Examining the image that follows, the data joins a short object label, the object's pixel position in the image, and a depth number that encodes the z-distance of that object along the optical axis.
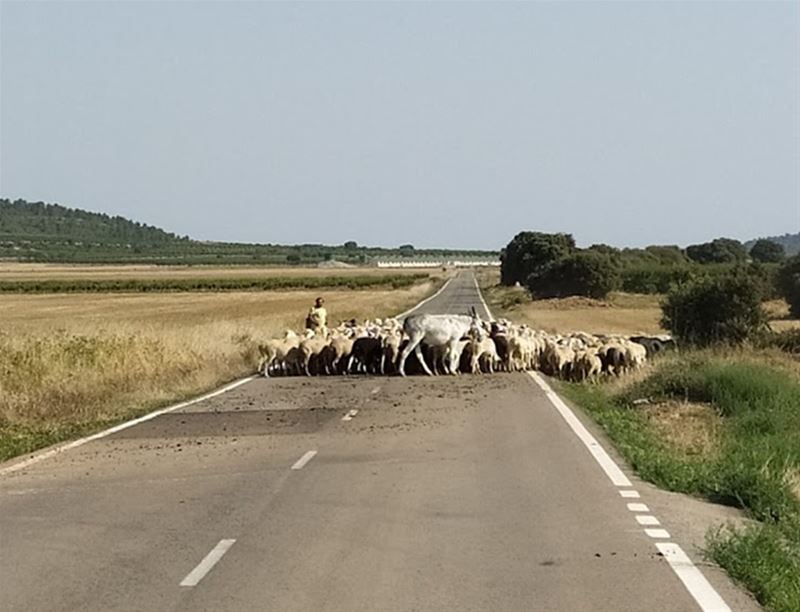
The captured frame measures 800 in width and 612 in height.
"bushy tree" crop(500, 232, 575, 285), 120.50
